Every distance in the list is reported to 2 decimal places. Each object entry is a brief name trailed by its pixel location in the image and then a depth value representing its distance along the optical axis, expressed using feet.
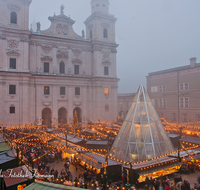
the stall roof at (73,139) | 68.36
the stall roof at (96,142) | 63.77
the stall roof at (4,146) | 48.98
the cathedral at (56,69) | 112.16
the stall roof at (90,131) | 86.73
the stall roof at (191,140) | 63.18
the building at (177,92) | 126.52
